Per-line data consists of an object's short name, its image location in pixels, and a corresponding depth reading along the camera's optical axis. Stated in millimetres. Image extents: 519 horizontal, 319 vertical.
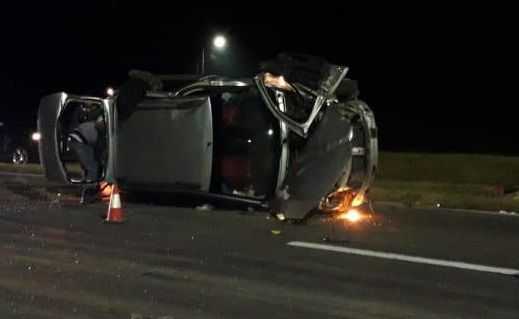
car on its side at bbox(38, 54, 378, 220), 10680
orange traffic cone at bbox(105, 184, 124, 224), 11096
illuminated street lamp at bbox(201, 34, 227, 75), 27891
